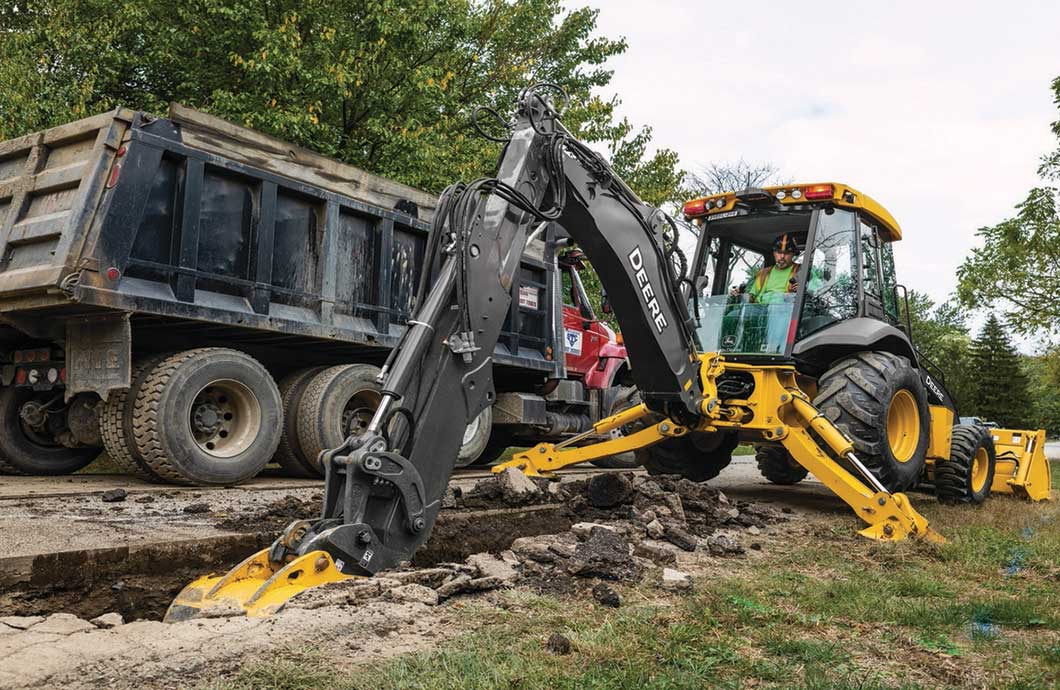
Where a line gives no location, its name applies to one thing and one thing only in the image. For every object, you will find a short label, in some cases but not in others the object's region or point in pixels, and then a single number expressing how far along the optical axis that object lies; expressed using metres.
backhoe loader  3.65
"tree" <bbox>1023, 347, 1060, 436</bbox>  24.36
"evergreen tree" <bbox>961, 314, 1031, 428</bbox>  29.50
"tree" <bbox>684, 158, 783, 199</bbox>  31.11
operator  7.30
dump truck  6.53
